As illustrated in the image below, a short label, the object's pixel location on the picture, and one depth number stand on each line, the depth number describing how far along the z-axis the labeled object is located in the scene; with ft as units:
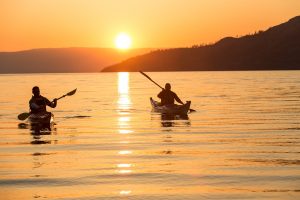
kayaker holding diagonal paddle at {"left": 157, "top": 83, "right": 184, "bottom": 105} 110.93
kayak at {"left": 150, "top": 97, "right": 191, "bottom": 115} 108.99
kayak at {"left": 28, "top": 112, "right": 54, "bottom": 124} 94.02
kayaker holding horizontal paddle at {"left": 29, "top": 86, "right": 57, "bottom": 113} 92.98
